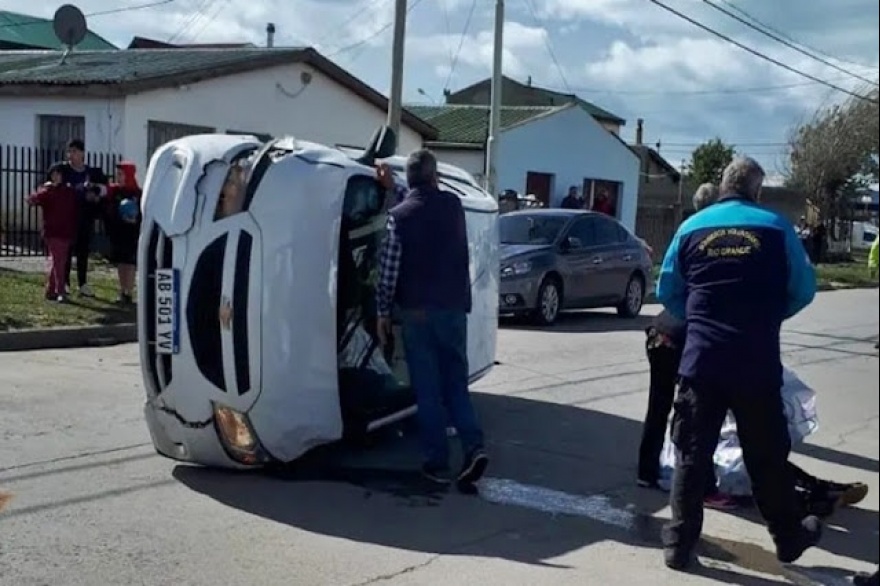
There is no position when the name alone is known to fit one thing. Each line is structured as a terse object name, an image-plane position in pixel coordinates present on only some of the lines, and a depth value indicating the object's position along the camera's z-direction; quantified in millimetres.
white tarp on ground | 6922
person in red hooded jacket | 13820
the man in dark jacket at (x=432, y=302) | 6930
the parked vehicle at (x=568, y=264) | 16172
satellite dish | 13530
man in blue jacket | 5238
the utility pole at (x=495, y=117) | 22562
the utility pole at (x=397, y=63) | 17516
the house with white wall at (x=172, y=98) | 22609
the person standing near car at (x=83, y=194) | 14266
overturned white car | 6566
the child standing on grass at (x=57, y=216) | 13914
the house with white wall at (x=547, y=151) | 35312
